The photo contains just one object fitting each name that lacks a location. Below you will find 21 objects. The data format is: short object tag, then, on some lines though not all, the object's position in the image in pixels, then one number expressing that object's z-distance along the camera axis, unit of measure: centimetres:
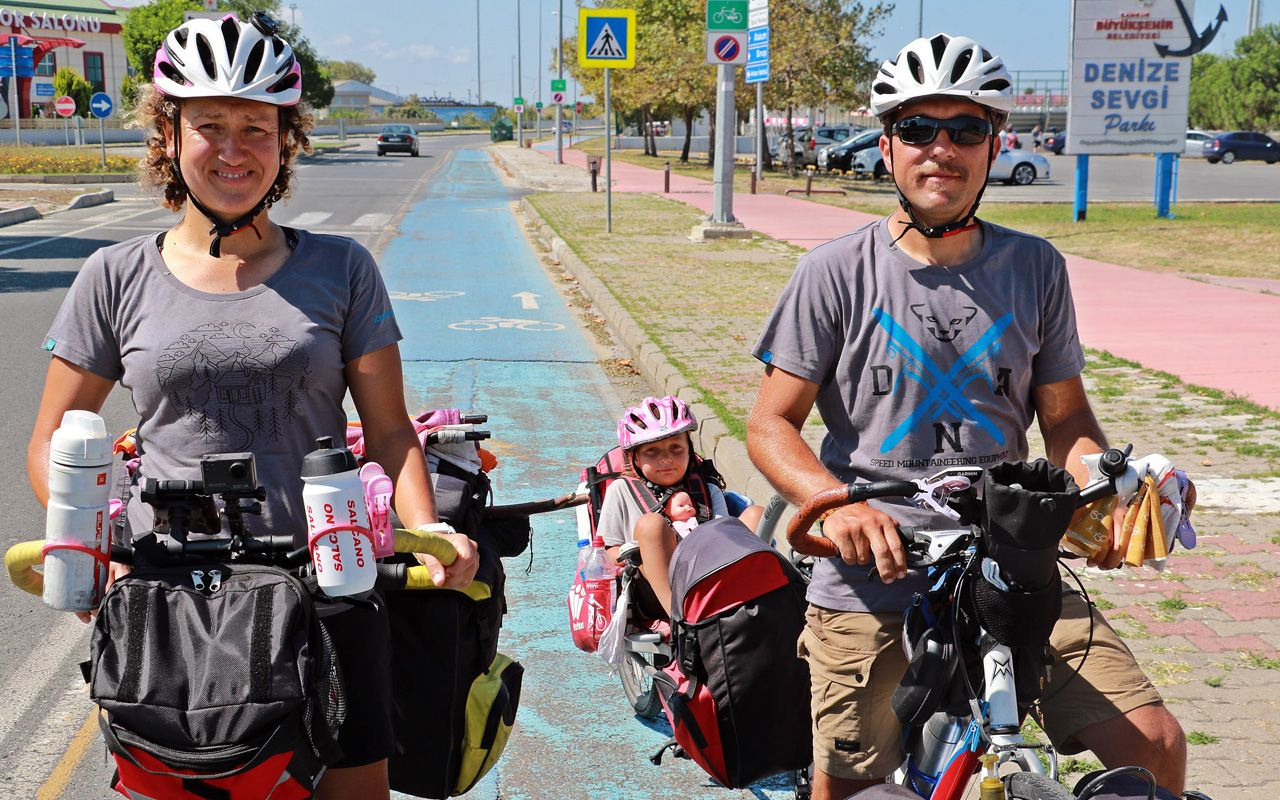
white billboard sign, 2327
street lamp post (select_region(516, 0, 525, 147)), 10194
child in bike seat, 446
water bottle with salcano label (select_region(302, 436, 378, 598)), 215
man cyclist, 275
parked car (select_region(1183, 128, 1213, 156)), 5938
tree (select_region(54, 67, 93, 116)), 6850
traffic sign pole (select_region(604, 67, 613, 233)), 2034
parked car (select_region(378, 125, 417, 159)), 6159
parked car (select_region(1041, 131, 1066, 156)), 6444
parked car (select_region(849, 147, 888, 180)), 4462
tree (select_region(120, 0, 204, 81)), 6397
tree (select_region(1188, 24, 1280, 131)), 7331
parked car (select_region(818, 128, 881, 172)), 4634
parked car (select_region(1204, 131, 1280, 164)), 5538
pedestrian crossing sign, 2014
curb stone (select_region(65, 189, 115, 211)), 2958
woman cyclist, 266
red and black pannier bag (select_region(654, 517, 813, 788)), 338
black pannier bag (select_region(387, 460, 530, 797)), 280
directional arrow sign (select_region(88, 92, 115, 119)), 3315
